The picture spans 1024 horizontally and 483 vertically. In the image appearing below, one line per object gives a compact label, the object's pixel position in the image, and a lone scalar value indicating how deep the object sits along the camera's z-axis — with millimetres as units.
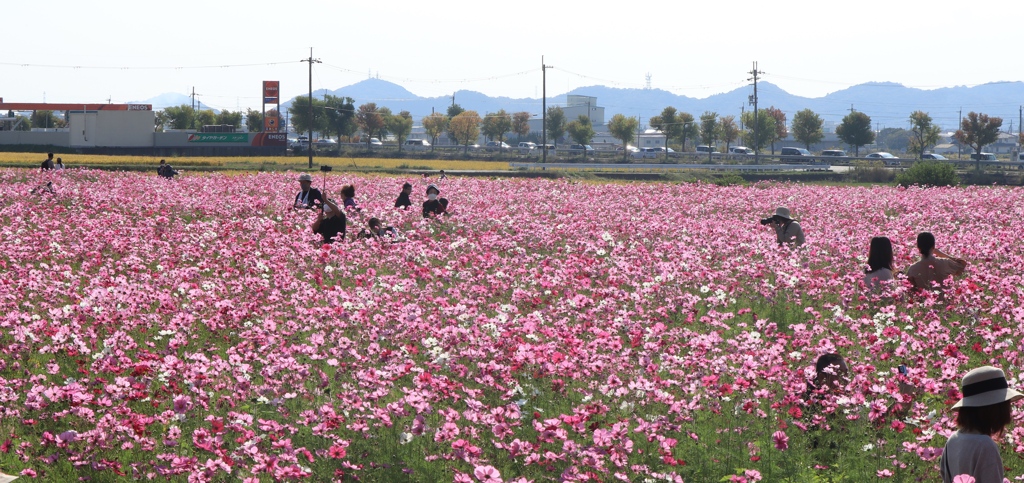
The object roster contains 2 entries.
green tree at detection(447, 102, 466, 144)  168725
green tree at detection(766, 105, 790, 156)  133400
